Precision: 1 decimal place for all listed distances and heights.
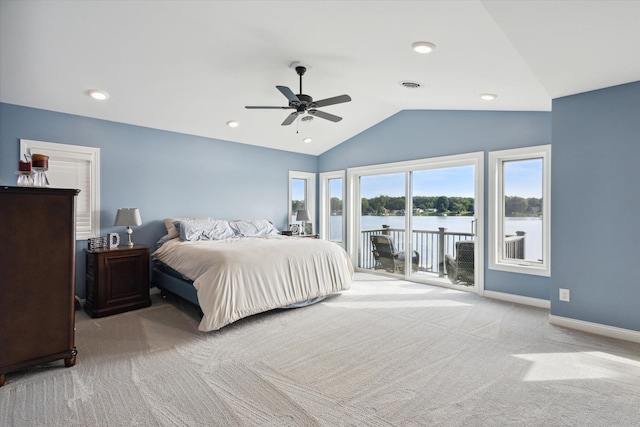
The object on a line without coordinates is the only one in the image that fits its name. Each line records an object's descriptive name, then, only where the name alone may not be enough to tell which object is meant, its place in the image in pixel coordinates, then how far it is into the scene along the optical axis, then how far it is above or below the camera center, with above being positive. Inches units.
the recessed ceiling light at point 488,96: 152.6 +55.2
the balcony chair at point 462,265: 195.9 -31.0
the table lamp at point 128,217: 169.9 -2.1
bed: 131.3 -25.6
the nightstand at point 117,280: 152.2 -32.3
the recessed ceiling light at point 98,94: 151.0 +54.8
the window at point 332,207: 270.8 +5.5
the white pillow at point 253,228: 211.2 -9.7
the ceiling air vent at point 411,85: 151.9 +60.2
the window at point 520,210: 165.9 +2.1
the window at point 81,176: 163.9 +18.7
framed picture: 261.6 -12.4
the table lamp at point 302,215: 258.1 -1.3
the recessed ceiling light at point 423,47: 108.7 +55.8
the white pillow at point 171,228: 190.2 -8.7
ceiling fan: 135.2 +47.4
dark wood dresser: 91.7 -18.6
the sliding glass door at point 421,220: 196.2 -4.0
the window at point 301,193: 271.9 +17.4
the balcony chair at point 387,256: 225.5 -30.4
